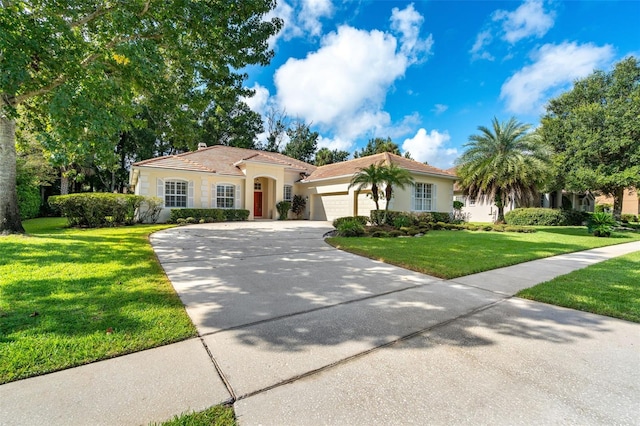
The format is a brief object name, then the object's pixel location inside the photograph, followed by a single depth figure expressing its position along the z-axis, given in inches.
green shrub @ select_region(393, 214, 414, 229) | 575.1
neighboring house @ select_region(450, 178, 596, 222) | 1023.6
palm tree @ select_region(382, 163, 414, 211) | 527.8
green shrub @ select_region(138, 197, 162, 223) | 627.8
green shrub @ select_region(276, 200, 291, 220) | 834.8
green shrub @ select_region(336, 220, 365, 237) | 461.1
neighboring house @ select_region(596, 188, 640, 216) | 1378.0
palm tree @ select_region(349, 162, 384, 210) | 530.0
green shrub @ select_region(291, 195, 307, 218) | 905.0
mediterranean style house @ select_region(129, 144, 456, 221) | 700.0
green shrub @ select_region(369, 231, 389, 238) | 469.7
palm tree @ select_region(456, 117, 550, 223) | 697.6
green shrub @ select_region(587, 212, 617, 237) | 537.7
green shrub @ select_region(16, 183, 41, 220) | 704.4
